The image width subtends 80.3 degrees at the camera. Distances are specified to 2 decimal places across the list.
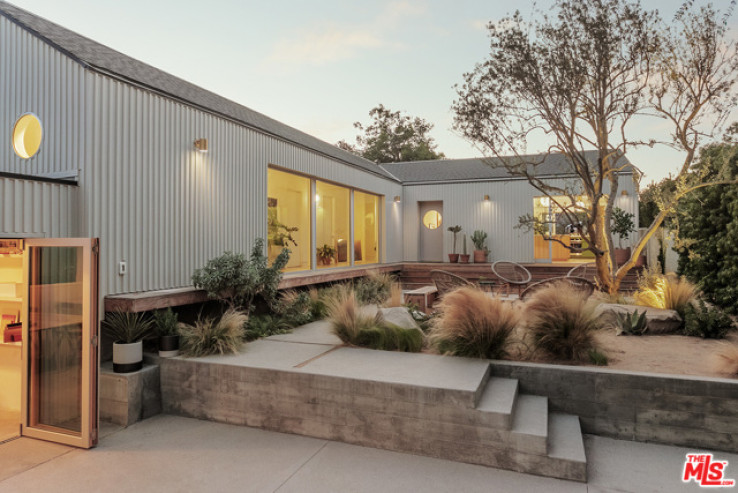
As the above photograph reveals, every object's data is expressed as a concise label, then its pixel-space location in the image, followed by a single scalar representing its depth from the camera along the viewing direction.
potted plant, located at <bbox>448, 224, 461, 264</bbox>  12.54
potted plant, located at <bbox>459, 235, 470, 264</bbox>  12.52
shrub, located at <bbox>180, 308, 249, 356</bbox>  4.33
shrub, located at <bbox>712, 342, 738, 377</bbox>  3.59
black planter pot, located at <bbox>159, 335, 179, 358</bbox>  4.31
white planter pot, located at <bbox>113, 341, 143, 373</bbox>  4.06
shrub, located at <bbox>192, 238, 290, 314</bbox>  5.03
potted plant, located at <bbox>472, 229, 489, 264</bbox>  12.31
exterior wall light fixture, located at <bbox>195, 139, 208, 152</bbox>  5.54
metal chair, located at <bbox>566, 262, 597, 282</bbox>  9.06
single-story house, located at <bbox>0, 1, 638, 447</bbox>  3.71
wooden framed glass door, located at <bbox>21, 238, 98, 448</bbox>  3.49
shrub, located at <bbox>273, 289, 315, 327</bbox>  6.07
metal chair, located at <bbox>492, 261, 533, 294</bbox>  9.24
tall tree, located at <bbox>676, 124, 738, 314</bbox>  6.14
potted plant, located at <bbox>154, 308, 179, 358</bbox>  4.33
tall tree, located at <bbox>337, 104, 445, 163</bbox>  29.50
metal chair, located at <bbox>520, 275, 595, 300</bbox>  5.82
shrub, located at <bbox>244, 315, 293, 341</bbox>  5.17
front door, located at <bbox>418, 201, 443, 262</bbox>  13.40
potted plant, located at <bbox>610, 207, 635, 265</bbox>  10.55
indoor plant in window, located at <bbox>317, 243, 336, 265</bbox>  8.87
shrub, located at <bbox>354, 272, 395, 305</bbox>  8.05
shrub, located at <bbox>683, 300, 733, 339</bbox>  5.02
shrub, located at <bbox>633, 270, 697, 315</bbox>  5.71
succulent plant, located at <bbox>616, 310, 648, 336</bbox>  5.27
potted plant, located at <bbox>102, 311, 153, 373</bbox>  4.07
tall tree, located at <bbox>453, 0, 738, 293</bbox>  6.19
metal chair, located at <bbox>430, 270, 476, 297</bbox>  6.36
